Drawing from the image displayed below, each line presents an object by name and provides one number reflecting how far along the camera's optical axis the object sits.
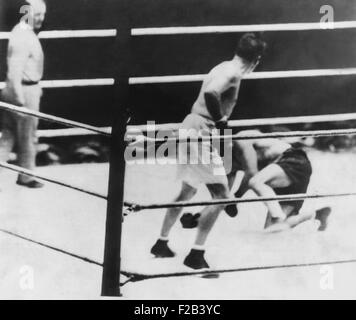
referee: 4.56
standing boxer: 4.50
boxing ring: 3.81
